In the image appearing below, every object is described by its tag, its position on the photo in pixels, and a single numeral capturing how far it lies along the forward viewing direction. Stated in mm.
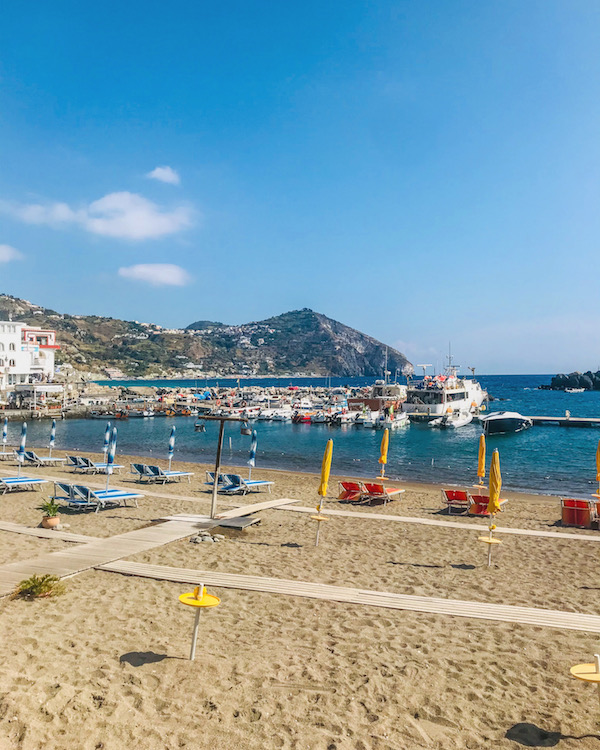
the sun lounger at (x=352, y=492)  19266
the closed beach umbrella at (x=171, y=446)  25031
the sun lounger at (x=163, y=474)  21891
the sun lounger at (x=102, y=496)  15852
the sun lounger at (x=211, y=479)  20620
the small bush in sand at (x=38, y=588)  8227
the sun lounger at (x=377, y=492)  19094
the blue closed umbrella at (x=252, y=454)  21156
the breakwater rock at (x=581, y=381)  150875
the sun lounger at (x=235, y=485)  20078
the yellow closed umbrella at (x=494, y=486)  11680
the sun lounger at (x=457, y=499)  17922
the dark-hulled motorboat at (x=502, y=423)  57000
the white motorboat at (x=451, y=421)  63306
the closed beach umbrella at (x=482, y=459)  20453
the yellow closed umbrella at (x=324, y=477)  12531
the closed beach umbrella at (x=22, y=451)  21922
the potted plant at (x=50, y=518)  13336
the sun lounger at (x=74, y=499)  15786
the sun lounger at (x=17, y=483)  18781
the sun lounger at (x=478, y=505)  17578
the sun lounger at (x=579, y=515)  16109
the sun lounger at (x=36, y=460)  26625
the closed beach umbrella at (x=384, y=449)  22059
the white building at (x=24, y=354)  77375
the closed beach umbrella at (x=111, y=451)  17998
